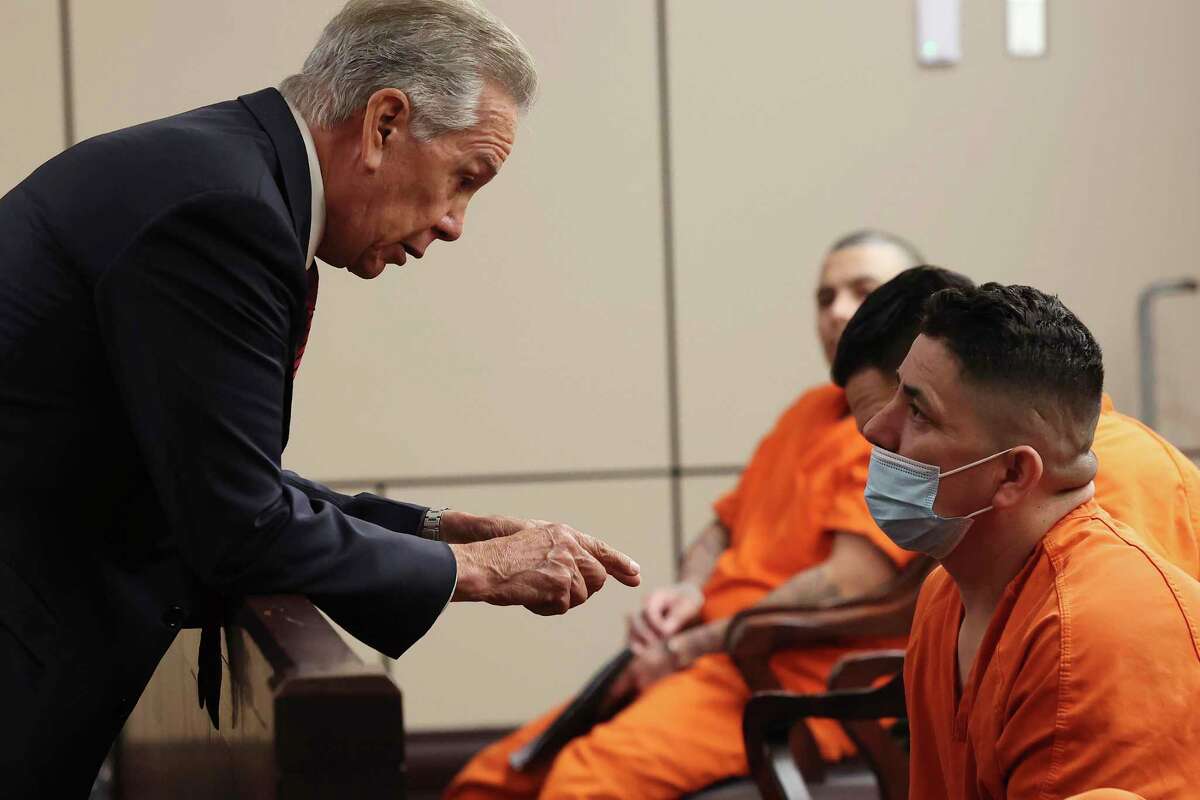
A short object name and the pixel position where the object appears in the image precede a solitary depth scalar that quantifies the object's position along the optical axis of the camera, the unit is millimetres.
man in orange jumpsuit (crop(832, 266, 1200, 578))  2612
